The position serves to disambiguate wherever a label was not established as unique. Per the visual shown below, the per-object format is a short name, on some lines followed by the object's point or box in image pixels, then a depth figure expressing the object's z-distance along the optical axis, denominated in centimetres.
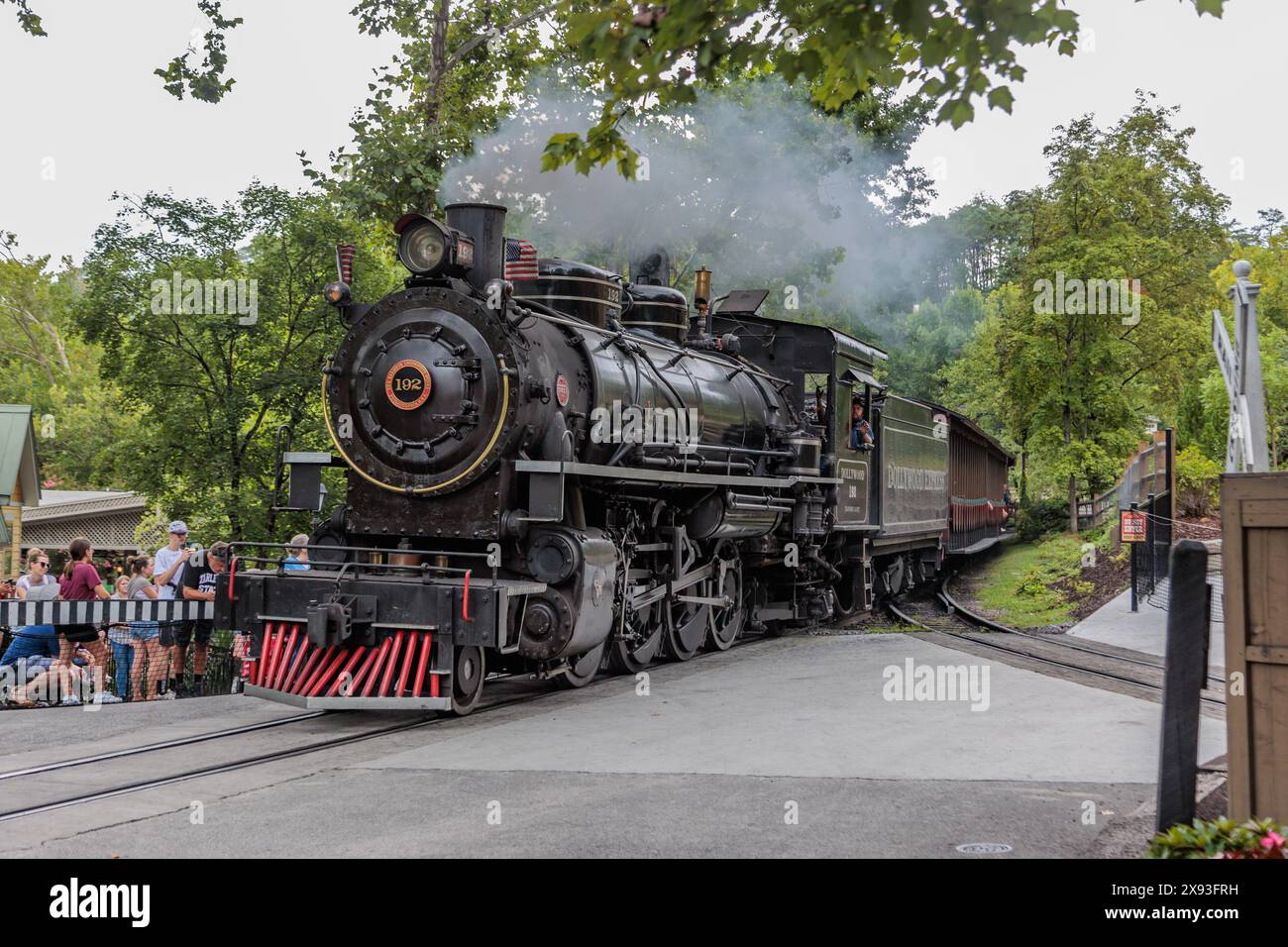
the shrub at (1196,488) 2277
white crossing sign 702
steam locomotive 820
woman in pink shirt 1043
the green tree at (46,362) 3466
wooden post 450
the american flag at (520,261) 898
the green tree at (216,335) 1438
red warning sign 1445
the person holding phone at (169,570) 1077
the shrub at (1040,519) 3162
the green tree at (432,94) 1480
